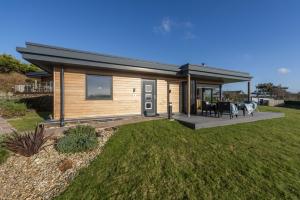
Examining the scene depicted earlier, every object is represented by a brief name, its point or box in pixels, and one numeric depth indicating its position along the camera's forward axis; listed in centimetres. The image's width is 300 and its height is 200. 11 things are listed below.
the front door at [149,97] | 804
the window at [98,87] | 661
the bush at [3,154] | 350
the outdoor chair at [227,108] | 680
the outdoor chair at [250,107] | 759
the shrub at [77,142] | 393
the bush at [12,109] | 866
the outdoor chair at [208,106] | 741
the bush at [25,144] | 373
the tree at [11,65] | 1930
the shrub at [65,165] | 323
